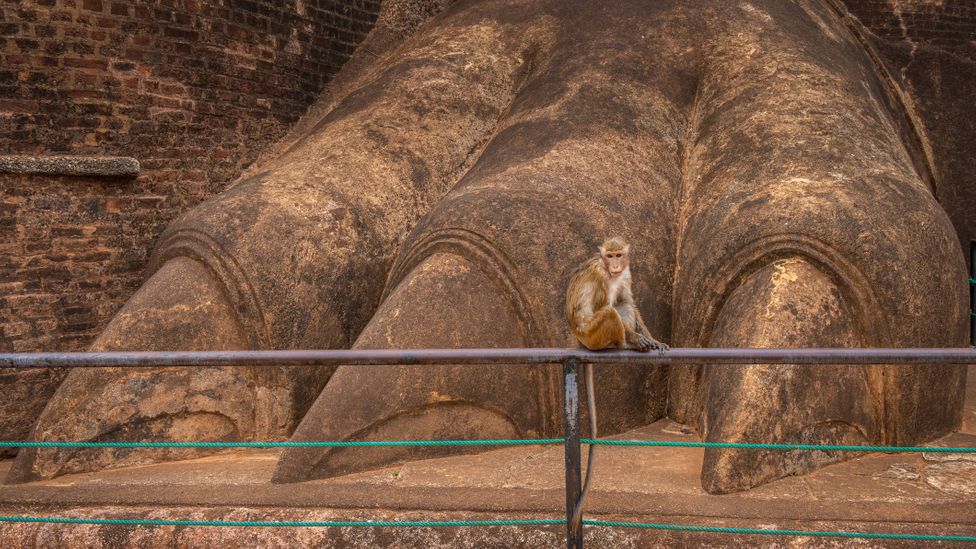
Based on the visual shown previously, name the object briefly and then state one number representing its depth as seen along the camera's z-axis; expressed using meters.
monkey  3.80
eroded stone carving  5.01
